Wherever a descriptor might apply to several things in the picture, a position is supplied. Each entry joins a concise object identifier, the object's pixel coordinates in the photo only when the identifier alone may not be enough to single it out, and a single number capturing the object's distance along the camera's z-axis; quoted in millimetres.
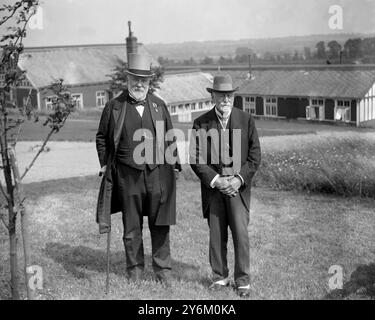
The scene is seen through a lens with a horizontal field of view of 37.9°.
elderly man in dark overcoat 5023
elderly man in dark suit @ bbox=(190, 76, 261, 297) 4969
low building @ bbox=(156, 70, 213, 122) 20075
